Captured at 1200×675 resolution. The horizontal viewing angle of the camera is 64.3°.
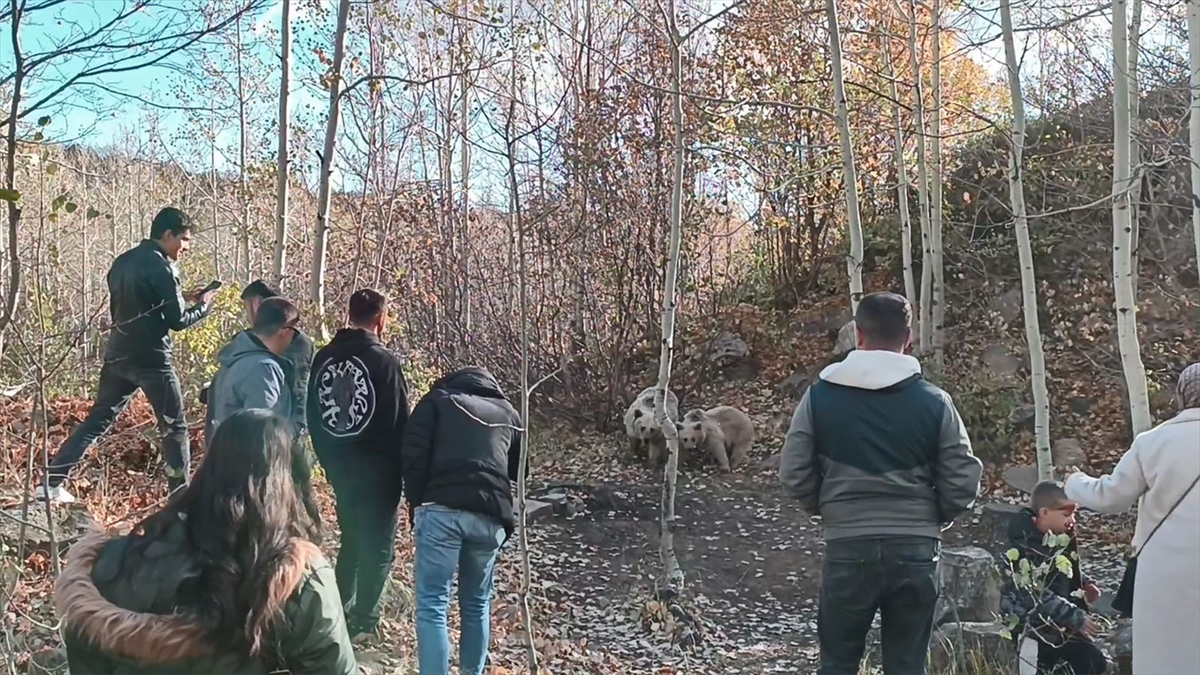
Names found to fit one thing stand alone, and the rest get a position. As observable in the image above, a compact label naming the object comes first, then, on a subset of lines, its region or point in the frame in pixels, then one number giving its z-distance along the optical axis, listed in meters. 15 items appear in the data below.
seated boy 3.74
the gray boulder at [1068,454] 8.87
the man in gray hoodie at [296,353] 4.30
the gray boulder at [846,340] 10.81
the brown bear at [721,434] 10.02
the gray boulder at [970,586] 5.26
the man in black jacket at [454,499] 3.50
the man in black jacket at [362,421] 3.92
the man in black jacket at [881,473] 2.98
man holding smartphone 4.71
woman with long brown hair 1.86
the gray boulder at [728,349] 12.61
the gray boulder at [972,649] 4.32
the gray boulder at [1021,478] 8.68
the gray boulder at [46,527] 4.75
